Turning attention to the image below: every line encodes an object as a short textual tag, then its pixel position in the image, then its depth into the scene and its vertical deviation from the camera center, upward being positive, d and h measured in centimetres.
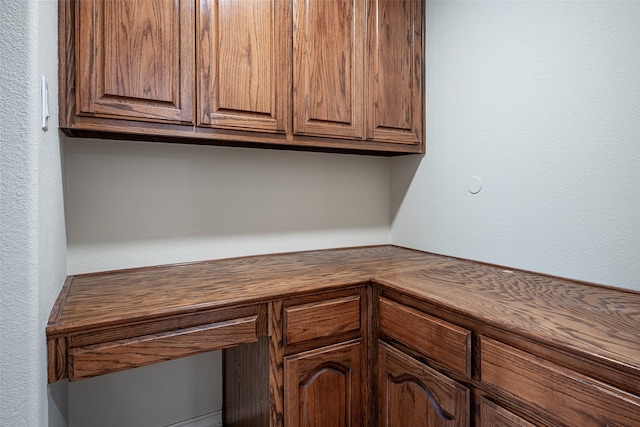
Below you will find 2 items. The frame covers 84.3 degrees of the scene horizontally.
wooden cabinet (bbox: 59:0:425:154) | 120 +54
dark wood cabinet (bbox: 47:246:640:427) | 85 -39
